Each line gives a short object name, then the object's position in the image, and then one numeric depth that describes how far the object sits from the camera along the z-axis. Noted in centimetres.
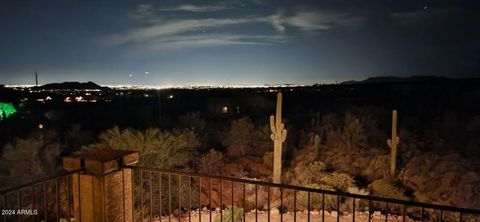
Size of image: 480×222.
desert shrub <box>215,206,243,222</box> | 839
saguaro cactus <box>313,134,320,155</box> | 1550
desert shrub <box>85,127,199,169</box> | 1169
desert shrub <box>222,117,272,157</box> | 1734
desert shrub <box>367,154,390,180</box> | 1295
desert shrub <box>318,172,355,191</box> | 1127
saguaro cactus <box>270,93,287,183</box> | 1166
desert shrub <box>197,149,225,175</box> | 1390
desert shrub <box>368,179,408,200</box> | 1079
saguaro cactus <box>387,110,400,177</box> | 1236
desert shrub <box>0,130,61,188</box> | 1241
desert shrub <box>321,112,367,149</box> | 1647
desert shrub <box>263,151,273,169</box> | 1508
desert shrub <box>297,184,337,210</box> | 1003
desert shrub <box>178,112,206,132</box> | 2285
